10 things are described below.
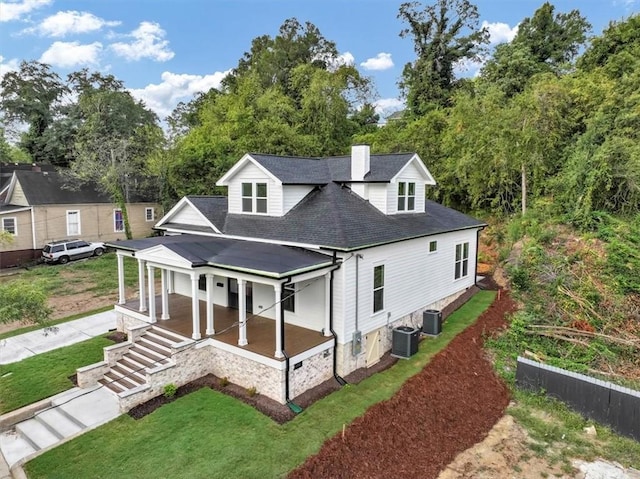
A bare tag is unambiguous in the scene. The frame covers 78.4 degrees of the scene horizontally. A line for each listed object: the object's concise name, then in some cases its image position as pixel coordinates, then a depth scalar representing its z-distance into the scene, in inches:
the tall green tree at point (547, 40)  1317.7
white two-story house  413.5
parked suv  1011.3
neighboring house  1036.5
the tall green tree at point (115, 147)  1145.4
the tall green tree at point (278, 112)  1171.9
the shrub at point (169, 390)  399.9
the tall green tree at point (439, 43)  1456.7
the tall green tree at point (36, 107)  1718.8
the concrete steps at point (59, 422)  341.1
